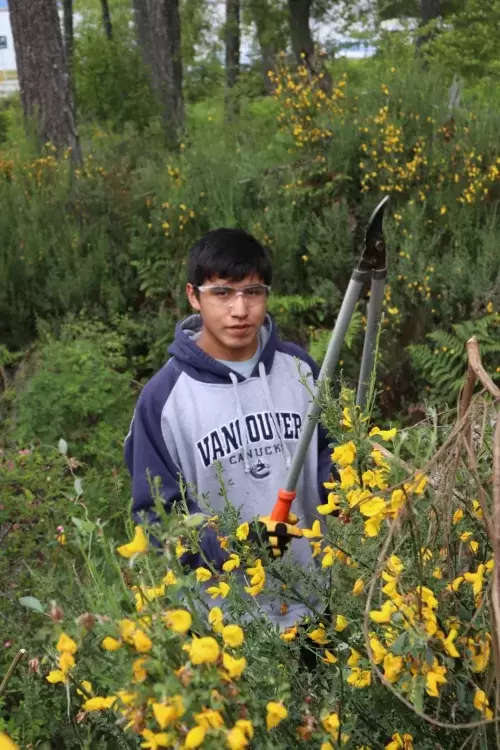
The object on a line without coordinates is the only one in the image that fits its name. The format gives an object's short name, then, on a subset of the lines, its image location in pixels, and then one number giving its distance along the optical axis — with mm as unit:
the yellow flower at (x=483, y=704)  1883
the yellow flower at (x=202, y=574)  2253
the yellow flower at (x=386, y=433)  2241
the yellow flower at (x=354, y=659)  2156
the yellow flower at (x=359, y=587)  2102
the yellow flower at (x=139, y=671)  1678
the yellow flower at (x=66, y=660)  1779
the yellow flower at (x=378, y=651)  1970
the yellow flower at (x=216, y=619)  1981
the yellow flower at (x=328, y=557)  2341
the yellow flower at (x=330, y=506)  2387
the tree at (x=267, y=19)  16097
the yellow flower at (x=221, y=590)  2330
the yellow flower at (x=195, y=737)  1573
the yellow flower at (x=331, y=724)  1944
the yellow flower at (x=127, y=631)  1702
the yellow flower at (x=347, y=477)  2233
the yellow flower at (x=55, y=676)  2086
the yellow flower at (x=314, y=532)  2435
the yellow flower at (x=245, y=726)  1653
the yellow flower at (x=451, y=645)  1888
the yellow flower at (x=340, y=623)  2295
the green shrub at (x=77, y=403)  4406
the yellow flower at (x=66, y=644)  1760
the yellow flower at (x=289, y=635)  2375
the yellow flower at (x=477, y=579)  2062
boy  3143
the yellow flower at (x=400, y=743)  2083
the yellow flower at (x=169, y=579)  1912
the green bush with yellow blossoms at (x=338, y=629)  1694
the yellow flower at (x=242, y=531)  2466
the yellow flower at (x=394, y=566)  2038
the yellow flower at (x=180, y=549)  2203
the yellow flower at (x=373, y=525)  2055
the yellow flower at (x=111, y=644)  1678
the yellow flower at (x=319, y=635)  2359
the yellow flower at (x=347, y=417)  2306
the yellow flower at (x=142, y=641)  1648
